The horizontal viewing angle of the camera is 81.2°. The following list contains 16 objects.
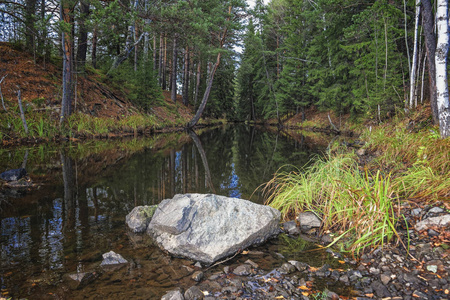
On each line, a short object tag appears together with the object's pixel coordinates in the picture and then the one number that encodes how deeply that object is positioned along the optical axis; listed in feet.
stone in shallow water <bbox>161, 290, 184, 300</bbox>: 7.38
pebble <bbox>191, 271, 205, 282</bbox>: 8.60
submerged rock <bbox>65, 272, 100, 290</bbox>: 8.08
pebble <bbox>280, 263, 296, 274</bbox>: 8.91
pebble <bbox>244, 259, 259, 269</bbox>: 9.35
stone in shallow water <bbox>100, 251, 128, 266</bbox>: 9.37
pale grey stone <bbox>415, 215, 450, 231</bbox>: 9.83
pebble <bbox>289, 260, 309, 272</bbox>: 9.06
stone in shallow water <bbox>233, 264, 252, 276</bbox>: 8.92
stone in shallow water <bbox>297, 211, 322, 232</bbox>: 12.47
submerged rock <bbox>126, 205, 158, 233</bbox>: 12.29
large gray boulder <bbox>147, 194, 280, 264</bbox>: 10.06
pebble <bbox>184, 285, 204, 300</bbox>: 7.57
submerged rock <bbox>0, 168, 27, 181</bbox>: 18.48
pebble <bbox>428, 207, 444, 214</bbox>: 10.36
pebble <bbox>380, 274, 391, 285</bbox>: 7.90
